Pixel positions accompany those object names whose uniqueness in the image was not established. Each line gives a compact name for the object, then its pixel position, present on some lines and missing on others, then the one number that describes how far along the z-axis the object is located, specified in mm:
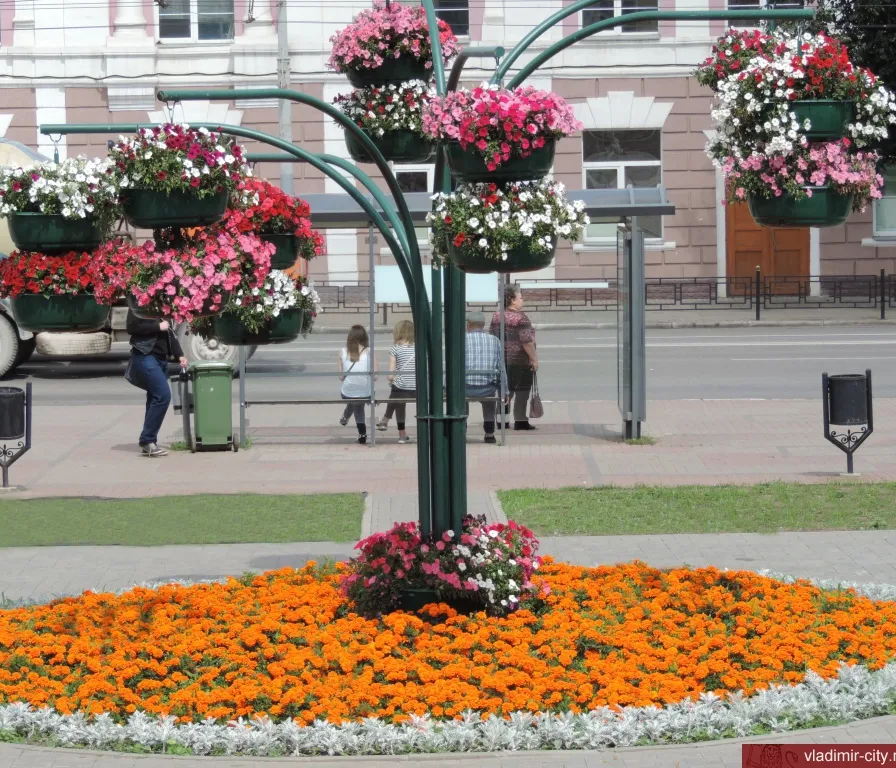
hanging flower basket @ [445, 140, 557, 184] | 12964
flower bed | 12668
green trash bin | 28305
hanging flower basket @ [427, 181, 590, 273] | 12948
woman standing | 30773
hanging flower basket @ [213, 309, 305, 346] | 15099
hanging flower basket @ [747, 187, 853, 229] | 14296
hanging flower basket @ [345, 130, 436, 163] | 16023
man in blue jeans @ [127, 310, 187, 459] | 27885
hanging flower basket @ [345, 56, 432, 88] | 15977
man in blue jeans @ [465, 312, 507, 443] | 29380
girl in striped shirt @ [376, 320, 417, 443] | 29653
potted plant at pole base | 14864
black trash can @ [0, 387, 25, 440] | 24216
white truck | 42435
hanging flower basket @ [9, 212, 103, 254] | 14281
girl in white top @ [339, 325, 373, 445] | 29728
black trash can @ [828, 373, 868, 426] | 24140
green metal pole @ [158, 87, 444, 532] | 13582
